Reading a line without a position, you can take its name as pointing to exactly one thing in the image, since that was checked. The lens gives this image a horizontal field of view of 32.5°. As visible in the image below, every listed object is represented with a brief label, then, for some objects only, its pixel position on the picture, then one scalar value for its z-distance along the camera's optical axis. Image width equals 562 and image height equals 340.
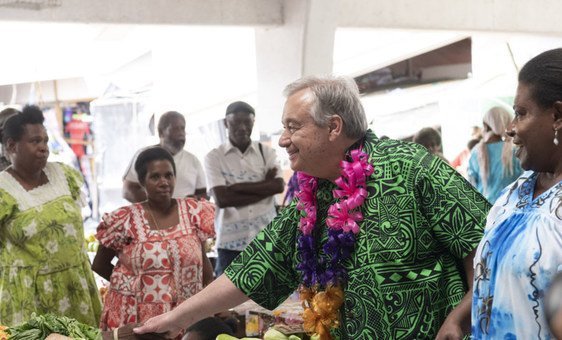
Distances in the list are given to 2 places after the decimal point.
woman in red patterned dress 5.00
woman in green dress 5.18
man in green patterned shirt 3.18
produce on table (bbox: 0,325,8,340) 3.94
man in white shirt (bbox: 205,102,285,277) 7.11
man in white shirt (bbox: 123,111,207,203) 7.38
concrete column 9.09
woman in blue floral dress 2.41
